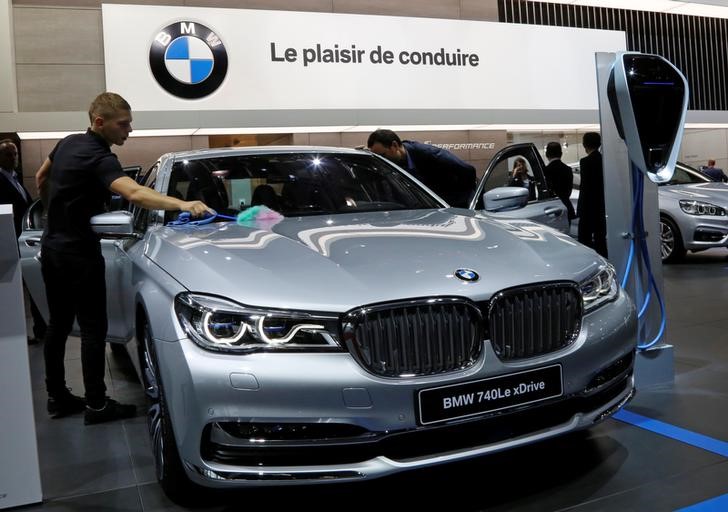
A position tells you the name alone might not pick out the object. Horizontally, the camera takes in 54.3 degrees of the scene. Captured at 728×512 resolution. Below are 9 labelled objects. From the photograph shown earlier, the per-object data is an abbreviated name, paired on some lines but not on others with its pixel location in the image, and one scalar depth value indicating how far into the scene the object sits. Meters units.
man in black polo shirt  3.33
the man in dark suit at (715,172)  10.37
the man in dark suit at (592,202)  5.76
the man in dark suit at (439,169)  5.12
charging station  3.44
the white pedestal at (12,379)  2.46
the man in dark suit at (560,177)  6.79
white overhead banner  9.66
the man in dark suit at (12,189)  5.91
